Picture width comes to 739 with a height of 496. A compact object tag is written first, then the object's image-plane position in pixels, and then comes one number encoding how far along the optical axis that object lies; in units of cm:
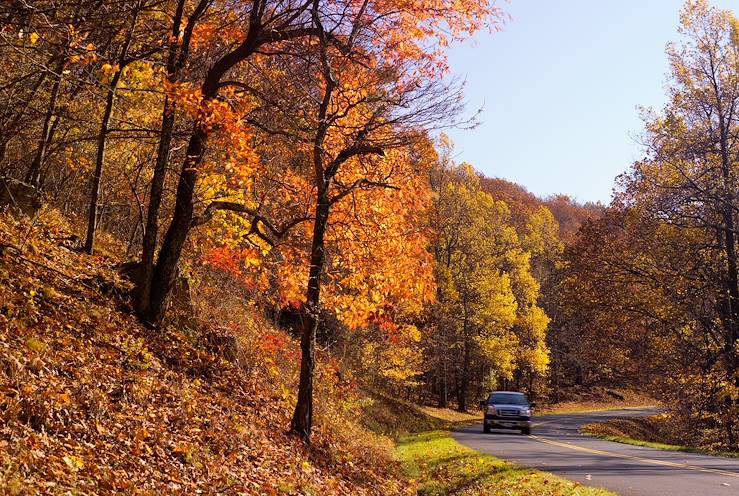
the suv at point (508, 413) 2436
